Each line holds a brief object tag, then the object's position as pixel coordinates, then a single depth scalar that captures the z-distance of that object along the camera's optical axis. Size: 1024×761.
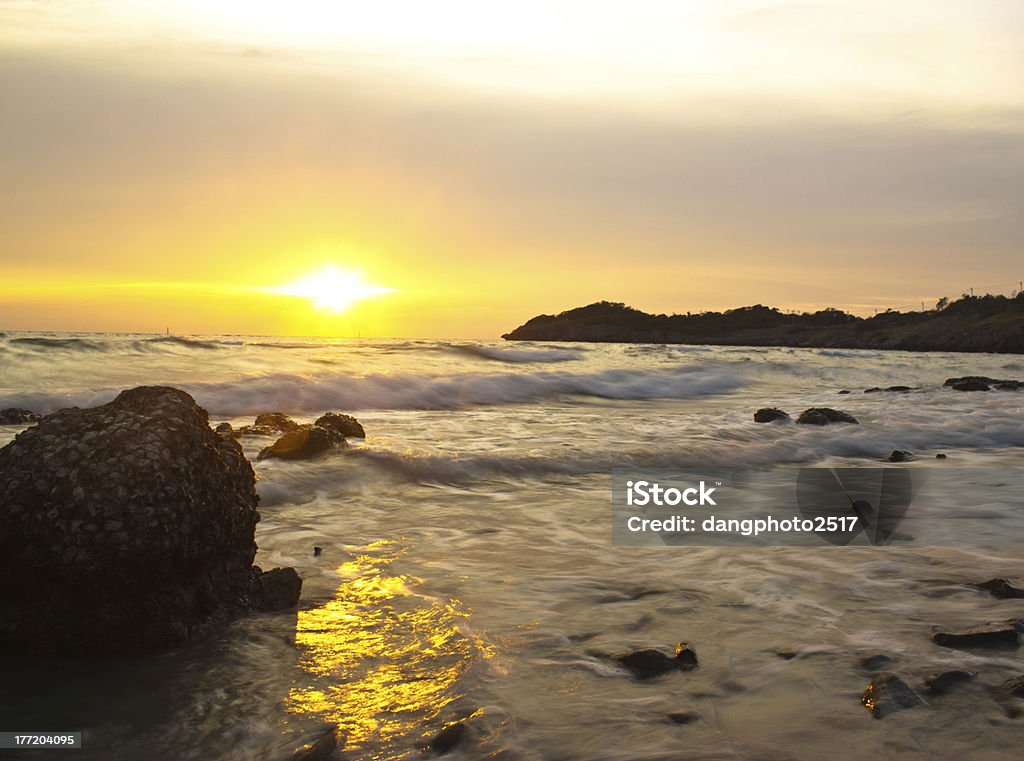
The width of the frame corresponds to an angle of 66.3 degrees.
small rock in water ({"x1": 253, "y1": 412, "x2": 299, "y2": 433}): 10.98
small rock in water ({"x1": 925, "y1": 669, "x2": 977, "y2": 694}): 3.21
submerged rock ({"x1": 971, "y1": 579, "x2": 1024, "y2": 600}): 4.43
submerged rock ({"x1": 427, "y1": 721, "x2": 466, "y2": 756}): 2.79
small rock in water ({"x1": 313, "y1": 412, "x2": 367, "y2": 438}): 10.12
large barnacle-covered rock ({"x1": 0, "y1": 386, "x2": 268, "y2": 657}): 3.61
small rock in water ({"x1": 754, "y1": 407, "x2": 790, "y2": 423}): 13.43
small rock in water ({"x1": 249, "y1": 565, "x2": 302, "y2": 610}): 4.21
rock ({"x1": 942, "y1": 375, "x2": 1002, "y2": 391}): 21.76
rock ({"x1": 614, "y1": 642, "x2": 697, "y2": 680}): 3.43
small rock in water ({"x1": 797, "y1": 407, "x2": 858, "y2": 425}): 13.38
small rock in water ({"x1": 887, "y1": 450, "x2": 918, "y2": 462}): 10.22
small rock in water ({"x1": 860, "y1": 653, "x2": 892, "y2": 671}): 3.47
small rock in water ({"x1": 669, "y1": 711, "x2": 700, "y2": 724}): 2.99
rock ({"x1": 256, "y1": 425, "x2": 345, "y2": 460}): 8.70
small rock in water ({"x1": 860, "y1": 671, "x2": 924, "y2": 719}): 3.05
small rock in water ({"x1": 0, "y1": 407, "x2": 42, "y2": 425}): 11.11
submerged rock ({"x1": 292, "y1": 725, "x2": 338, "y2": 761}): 2.69
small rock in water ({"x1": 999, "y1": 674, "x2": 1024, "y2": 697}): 3.12
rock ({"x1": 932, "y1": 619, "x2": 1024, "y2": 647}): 3.68
